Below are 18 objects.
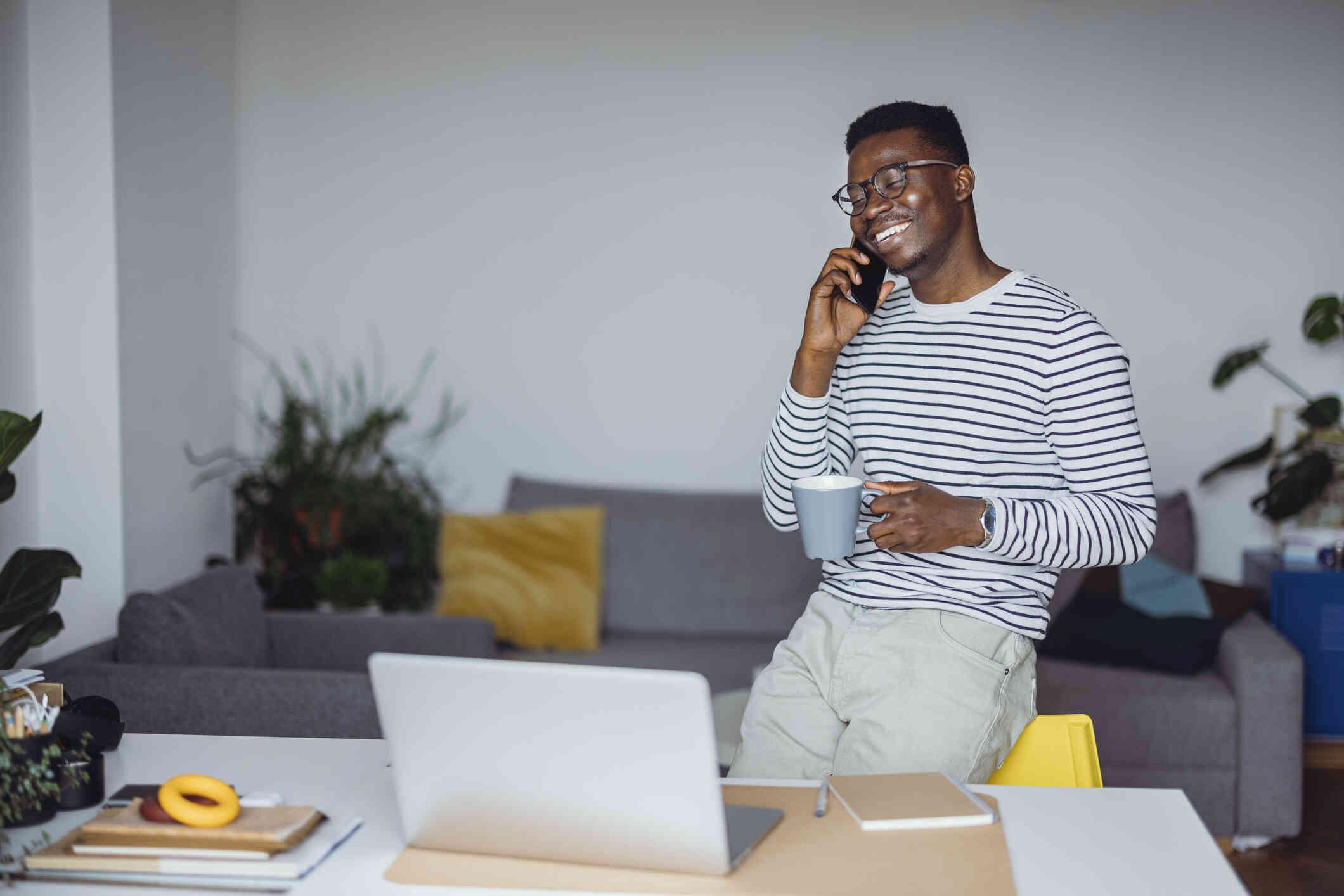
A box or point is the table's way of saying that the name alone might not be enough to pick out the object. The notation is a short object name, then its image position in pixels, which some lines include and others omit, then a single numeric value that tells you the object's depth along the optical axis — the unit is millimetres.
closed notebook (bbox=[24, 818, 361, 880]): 986
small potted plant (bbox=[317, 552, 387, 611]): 3367
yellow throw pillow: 3334
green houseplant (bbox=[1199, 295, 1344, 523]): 3363
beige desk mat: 958
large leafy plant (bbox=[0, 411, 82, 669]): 2145
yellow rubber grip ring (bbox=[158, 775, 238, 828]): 1033
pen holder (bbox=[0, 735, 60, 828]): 1059
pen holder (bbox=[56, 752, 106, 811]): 1118
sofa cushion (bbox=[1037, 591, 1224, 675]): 3014
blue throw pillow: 3275
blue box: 3258
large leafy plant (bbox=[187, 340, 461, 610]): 3506
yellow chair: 1395
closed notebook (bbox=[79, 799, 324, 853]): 1015
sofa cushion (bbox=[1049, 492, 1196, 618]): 3439
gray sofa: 2131
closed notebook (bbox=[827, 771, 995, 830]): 1073
